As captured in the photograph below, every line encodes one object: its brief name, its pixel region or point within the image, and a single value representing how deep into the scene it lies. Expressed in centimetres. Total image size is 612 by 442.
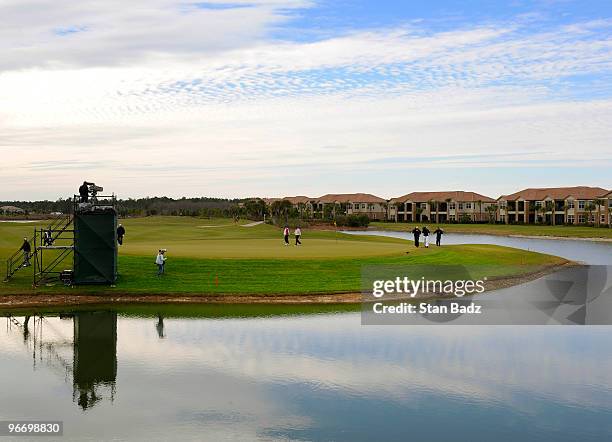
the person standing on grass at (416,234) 5937
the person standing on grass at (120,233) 4738
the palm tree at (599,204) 15662
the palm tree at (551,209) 16978
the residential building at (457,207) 19188
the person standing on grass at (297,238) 6159
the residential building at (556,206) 15962
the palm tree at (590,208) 15762
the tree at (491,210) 18538
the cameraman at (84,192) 4353
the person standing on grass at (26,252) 4534
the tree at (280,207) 15638
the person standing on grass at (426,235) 6012
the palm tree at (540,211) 17250
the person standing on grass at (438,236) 6201
